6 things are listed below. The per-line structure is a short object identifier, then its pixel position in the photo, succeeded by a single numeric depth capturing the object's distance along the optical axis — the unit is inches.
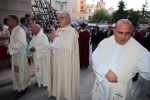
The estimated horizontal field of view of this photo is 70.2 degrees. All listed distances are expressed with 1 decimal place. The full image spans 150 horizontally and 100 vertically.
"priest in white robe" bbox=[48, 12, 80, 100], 98.6
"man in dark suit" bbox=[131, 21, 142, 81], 156.4
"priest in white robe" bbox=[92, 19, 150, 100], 58.3
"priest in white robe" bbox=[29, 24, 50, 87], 129.3
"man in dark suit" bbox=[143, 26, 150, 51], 231.3
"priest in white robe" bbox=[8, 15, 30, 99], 112.2
